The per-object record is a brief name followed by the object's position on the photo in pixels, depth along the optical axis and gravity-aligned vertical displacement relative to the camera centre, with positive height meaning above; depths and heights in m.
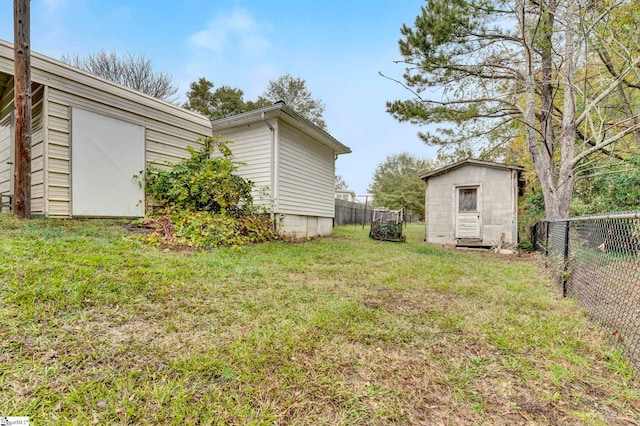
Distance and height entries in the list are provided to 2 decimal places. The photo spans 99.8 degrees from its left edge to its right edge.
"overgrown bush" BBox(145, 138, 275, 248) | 4.98 +0.20
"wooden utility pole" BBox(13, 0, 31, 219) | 3.97 +1.57
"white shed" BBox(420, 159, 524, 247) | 7.89 +0.38
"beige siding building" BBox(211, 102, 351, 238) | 6.54 +1.45
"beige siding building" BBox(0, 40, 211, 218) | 4.39 +1.33
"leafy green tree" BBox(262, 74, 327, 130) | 18.67 +8.21
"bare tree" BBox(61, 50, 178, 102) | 14.65 +8.10
